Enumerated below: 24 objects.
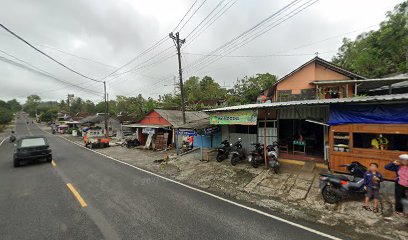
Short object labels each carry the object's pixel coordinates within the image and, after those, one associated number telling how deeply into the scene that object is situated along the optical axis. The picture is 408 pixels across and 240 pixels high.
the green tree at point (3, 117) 55.09
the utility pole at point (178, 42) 17.53
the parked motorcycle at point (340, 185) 6.32
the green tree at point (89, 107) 107.43
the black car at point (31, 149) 13.00
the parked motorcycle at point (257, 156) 10.77
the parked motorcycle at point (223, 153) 12.94
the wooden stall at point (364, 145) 7.27
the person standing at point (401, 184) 5.55
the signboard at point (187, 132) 14.53
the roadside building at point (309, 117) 7.80
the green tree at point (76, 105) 108.97
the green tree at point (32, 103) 130.30
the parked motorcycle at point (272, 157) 9.66
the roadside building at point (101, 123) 40.12
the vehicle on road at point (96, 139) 23.16
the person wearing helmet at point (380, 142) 7.49
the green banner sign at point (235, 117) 10.80
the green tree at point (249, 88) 34.78
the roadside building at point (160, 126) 21.11
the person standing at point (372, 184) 5.87
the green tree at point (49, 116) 87.62
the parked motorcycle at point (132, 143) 23.97
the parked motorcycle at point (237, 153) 11.83
